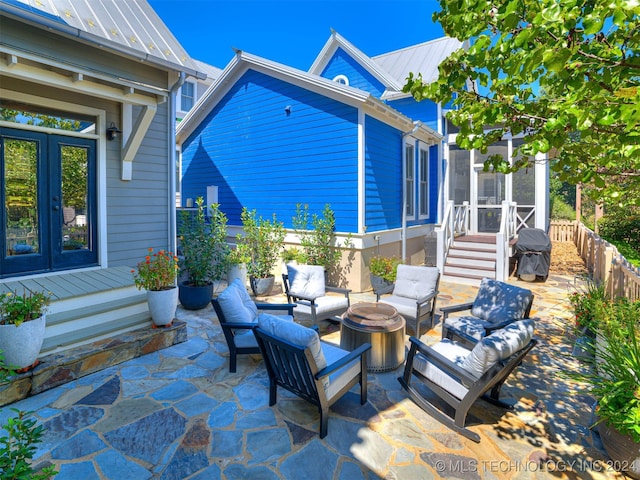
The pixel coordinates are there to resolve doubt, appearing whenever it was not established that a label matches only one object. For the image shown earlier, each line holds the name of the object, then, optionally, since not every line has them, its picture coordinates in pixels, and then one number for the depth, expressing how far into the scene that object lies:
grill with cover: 8.57
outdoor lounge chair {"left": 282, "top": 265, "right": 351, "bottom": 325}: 5.32
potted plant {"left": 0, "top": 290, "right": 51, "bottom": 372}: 3.29
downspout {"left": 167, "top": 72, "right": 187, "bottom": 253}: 6.21
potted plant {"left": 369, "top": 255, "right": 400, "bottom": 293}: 7.41
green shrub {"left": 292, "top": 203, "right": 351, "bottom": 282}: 7.97
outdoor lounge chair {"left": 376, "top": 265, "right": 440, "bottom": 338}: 5.16
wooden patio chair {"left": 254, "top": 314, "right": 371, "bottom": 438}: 2.88
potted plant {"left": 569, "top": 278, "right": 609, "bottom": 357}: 4.73
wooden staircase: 8.88
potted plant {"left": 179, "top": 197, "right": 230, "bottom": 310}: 6.37
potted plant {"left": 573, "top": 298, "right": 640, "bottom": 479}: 2.50
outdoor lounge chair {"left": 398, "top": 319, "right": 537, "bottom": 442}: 2.88
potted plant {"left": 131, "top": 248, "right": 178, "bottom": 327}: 4.61
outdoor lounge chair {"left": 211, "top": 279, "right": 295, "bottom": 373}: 4.04
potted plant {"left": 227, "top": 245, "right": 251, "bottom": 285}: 7.47
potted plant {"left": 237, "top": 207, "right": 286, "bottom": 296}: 7.57
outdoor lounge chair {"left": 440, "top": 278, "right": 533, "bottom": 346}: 4.27
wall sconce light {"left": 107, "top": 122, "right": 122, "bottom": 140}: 5.50
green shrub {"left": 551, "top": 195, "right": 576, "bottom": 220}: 18.47
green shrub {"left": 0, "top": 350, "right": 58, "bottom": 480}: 1.53
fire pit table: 4.06
